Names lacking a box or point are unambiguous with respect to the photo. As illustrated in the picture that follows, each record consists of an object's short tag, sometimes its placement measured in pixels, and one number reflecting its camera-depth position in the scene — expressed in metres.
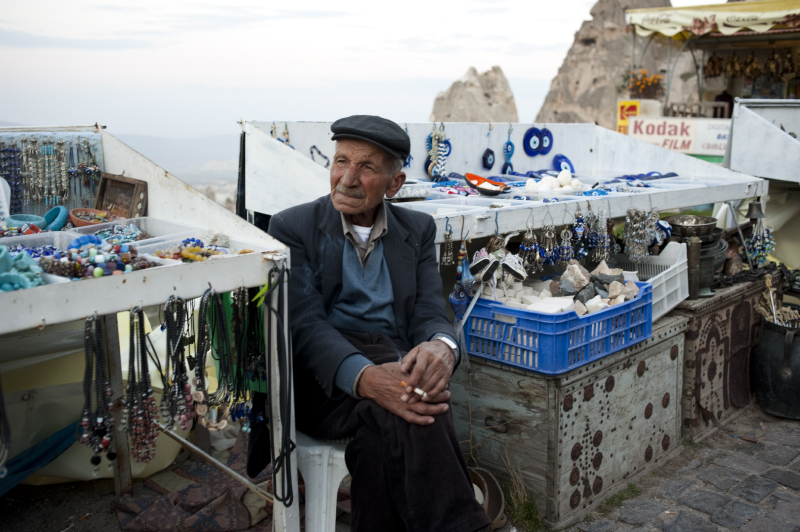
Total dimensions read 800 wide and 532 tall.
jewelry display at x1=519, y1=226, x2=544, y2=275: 3.27
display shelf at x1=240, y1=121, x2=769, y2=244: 3.02
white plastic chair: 2.21
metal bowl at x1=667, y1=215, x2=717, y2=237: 4.03
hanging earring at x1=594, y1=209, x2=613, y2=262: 3.55
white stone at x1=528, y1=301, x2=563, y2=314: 2.79
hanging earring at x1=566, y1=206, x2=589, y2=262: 3.44
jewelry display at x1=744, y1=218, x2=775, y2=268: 4.61
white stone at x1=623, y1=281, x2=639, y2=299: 3.14
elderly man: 2.00
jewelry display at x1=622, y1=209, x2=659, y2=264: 3.73
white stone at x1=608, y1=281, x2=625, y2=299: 3.11
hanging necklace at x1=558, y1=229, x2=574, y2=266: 3.44
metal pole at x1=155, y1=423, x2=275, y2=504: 2.44
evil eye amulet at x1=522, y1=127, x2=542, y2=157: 5.36
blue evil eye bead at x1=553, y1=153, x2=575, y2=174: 5.70
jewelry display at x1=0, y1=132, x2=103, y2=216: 2.66
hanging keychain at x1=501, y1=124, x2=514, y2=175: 5.18
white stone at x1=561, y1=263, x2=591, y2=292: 3.24
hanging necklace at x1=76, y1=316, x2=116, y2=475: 1.68
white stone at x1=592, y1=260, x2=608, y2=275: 3.41
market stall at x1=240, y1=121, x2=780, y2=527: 2.79
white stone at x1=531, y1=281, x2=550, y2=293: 3.47
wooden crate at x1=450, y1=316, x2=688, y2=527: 2.78
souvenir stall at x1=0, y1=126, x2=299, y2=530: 1.65
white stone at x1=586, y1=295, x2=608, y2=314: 2.94
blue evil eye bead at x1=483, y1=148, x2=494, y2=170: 5.07
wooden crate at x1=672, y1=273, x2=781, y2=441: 3.65
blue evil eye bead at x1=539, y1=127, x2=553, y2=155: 5.52
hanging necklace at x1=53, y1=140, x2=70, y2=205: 2.70
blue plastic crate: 2.70
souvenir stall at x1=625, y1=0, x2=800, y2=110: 10.23
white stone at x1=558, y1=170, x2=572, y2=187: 4.17
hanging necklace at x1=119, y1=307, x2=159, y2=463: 1.77
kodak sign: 10.12
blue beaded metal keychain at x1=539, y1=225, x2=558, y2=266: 3.36
